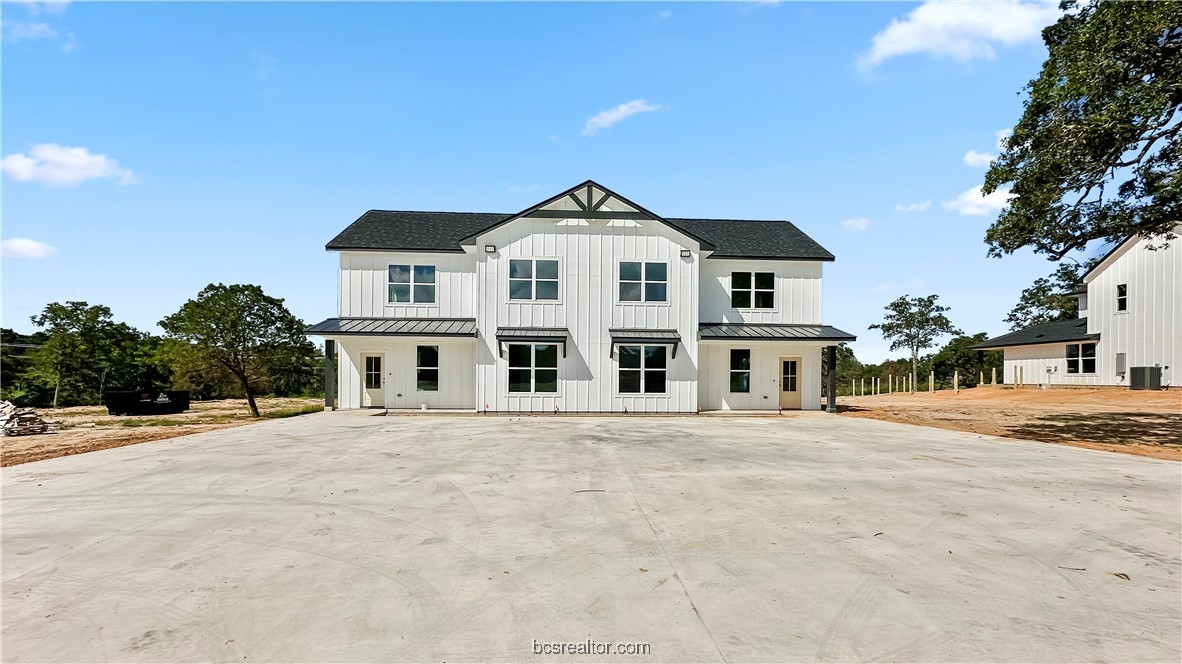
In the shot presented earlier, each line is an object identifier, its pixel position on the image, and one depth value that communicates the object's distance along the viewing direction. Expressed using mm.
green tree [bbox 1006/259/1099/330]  43562
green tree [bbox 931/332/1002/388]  40688
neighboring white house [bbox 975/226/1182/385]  26344
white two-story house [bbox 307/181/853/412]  18891
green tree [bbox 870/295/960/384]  45562
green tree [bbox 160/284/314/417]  18531
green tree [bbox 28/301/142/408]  24547
